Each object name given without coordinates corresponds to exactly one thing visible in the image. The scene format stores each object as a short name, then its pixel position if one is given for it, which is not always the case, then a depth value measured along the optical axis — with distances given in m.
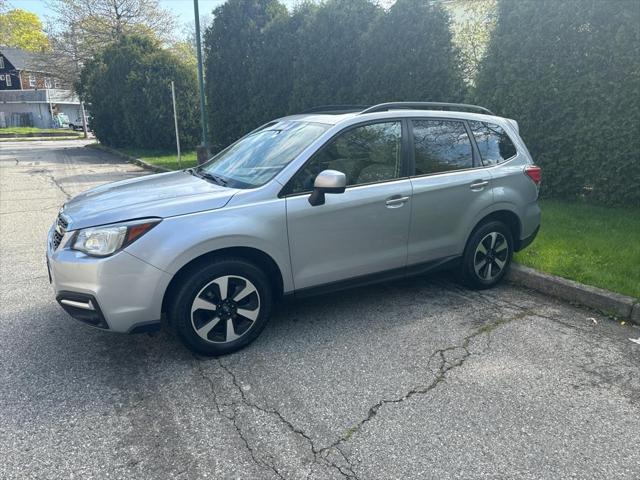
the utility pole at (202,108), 12.32
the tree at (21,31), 70.25
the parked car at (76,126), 54.84
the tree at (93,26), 28.86
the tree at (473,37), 9.27
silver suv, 3.18
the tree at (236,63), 14.02
